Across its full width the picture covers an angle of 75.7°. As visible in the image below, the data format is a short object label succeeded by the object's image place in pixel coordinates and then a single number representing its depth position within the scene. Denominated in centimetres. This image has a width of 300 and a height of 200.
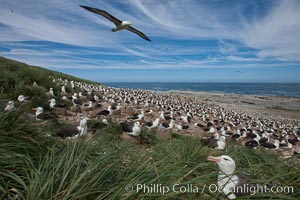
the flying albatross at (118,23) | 497
